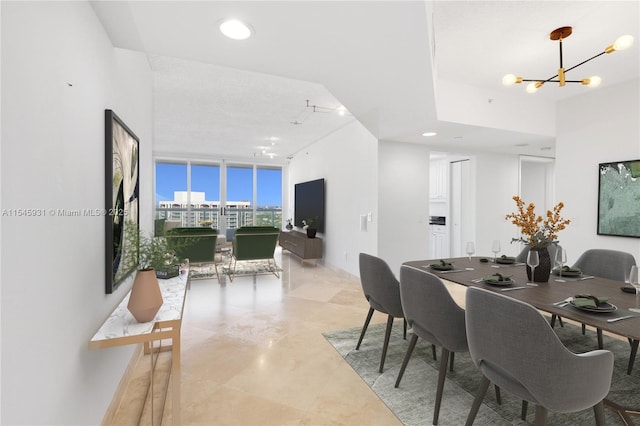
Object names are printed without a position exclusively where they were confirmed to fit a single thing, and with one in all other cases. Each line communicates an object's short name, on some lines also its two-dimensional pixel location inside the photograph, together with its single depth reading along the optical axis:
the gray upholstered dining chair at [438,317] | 1.79
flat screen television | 6.52
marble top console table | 1.45
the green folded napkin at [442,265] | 2.61
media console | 6.18
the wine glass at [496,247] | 2.74
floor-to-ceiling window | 8.75
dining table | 1.49
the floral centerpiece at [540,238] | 2.23
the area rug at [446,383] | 1.80
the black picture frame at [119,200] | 1.70
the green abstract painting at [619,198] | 3.34
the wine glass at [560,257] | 2.29
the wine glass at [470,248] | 2.89
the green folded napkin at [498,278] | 2.17
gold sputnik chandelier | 2.45
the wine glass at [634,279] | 1.70
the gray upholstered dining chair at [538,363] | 1.23
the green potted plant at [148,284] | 1.55
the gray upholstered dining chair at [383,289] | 2.30
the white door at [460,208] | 5.43
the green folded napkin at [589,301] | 1.61
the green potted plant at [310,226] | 6.50
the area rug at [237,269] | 5.45
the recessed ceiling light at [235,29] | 1.68
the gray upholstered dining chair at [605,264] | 2.56
